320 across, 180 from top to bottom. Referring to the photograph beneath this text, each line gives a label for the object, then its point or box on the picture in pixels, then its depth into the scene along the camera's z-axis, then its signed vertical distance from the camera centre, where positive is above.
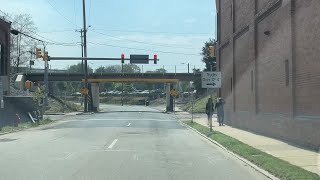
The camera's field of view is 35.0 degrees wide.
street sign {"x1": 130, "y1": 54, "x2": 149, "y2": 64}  45.81 +3.49
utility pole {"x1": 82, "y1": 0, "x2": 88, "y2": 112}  66.19 +8.32
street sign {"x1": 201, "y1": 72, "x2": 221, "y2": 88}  26.14 +0.92
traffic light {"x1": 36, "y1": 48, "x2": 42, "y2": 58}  41.09 +3.65
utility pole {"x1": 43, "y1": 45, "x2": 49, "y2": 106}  54.73 +0.93
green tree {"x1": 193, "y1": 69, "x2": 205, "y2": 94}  105.09 +2.21
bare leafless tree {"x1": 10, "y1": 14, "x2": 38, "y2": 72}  86.81 +8.17
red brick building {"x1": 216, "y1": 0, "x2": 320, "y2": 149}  16.92 +1.24
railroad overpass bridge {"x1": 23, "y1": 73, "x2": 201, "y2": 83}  83.25 +3.51
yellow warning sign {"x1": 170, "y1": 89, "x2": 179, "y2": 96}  67.96 +0.62
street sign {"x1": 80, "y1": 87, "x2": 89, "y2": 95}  68.83 +0.92
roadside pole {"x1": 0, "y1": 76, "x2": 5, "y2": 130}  29.73 -0.07
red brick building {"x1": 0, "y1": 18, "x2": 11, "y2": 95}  43.84 +4.49
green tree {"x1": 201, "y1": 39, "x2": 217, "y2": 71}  98.68 +8.47
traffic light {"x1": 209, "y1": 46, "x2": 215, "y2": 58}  36.81 +3.40
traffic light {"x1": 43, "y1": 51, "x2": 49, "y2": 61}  42.69 +3.54
